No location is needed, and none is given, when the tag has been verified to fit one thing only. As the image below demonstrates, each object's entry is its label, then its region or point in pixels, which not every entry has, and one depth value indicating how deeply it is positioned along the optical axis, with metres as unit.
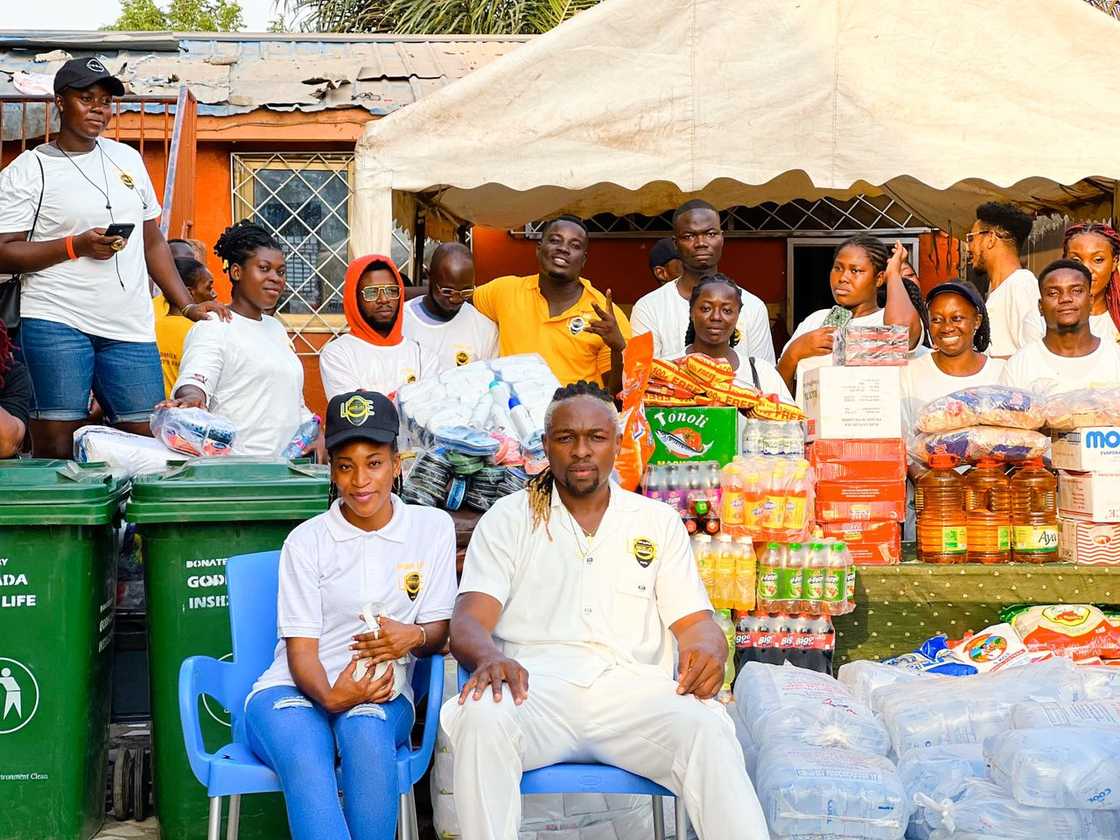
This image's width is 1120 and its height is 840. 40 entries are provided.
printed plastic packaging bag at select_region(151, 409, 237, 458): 4.38
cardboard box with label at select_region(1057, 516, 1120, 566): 5.13
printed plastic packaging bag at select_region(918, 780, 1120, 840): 3.54
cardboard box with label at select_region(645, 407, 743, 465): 4.91
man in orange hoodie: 5.09
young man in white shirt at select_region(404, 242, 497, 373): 5.68
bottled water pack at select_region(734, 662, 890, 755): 3.91
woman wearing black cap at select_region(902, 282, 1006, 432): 5.35
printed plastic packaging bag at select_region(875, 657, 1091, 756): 4.07
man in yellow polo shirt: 5.52
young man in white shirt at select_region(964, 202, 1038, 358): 6.37
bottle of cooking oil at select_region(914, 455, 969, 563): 5.17
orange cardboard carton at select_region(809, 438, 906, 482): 5.13
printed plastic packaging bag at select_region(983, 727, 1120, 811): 3.49
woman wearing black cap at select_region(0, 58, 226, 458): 4.84
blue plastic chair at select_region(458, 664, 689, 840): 3.23
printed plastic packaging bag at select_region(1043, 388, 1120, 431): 5.07
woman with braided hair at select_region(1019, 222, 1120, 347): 5.89
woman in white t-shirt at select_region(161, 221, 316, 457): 4.68
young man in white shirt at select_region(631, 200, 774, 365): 5.80
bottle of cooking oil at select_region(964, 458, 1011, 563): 5.17
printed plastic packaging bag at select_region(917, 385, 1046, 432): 5.03
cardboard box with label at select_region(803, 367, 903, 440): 5.12
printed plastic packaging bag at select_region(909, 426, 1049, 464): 5.02
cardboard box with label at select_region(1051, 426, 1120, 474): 5.07
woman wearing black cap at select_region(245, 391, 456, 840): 3.17
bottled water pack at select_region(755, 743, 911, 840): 3.55
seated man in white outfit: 3.15
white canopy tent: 5.96
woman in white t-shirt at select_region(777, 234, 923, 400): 5.73
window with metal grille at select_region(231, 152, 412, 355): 9.07
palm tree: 16.50
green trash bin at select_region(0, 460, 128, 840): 3.69
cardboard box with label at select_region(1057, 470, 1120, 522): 5.06
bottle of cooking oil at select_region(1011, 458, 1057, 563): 5.19
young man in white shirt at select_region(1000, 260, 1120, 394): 5.32
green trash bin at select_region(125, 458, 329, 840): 3.79
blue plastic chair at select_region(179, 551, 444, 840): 3.19
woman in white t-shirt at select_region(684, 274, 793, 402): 5.08
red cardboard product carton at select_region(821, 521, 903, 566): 5.18
